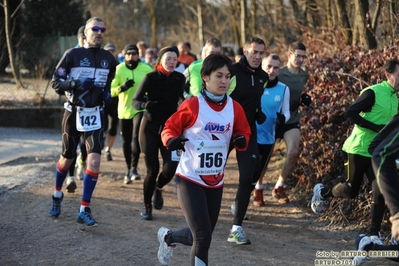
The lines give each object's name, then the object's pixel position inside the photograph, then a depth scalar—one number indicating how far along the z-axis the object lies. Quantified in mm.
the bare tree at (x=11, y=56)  27188
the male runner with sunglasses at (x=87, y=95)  11942
